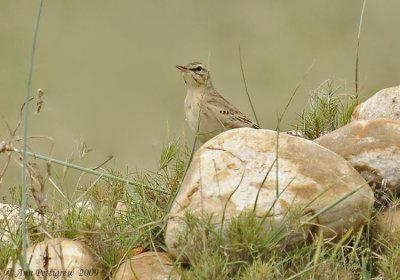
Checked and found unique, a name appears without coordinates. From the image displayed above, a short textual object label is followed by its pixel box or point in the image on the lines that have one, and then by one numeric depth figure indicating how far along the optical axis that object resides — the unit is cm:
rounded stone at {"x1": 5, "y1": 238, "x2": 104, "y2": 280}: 957
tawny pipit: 1327
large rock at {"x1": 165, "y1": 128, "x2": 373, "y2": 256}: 952
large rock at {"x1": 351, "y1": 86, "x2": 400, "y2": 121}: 1266
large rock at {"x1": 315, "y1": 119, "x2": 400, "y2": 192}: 1073
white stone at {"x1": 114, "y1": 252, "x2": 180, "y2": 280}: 950
